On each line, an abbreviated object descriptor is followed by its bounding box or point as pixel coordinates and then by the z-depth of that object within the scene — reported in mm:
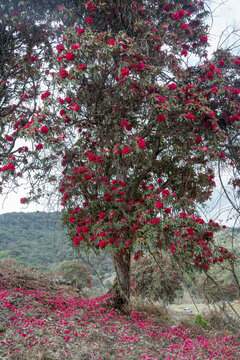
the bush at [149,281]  9117
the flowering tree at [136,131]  3449
